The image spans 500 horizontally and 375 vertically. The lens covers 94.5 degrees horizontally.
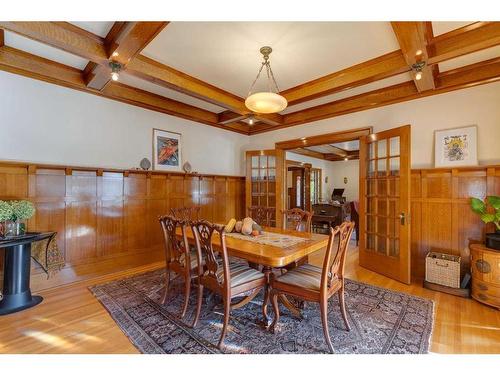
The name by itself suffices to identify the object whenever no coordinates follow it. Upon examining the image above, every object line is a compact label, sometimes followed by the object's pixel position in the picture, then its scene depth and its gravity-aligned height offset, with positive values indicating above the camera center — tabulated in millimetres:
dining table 1751 -504
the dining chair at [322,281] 1706 -758
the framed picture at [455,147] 2814 +531
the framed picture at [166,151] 3889 +665
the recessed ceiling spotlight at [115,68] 2377 +1265
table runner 2123 -498
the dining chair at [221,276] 1770 -754
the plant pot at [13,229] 2334 -411
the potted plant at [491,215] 2389 -277
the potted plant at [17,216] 2338 -289
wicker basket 2688 -965
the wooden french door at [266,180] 4719 +185
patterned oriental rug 1751 -1200
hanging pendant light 2314 +895
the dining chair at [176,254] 2064 -653
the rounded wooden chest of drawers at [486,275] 2332 -898
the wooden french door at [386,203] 2990 -197
